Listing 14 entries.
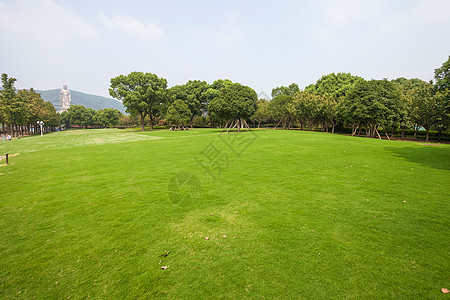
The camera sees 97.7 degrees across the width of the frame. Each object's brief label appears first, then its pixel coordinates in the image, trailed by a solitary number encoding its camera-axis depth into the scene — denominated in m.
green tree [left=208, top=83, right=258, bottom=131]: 40.75
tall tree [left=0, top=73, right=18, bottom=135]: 44.28
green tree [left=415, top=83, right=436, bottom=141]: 27.69
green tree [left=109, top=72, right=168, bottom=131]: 57.34
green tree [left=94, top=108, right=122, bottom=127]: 101.79
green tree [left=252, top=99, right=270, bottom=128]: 59.38
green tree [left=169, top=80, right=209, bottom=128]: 64.81
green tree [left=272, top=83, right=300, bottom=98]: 86.19
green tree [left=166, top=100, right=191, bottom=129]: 56.56
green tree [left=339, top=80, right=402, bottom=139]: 30.69
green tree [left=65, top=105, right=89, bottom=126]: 102.06
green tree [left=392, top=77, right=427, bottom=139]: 30.41
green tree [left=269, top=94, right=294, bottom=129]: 54.75
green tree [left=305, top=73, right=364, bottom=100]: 47.69
